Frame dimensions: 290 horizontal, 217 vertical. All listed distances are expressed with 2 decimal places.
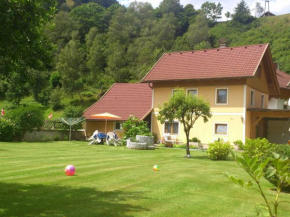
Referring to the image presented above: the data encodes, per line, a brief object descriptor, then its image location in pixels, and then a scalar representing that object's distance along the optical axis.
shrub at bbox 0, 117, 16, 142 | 23.03
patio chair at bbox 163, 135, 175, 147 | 25.86
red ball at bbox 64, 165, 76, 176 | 9.52
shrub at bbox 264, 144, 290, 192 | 8.29
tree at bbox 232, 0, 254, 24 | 100.31
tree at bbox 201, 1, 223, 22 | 108.54
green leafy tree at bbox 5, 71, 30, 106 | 50.12
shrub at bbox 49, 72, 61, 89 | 58.28
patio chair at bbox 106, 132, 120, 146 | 23.80
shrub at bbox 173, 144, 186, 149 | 25.15
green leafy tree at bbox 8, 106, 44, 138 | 24.20
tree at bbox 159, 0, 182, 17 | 102.00
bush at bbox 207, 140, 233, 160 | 16.42
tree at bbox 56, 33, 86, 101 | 52.38
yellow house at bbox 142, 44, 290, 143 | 25.28
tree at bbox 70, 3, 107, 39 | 83.19
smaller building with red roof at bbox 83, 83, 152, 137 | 29.79
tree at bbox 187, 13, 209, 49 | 78.81
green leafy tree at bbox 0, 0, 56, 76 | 5.82
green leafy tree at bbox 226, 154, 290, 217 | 2.33
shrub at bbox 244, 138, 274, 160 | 11.54
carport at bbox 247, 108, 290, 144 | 28.82
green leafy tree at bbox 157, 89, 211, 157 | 16.89
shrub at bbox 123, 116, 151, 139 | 24.71
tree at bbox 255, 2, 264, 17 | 119.25
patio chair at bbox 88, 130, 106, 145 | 24.39
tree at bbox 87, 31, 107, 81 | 62.42
